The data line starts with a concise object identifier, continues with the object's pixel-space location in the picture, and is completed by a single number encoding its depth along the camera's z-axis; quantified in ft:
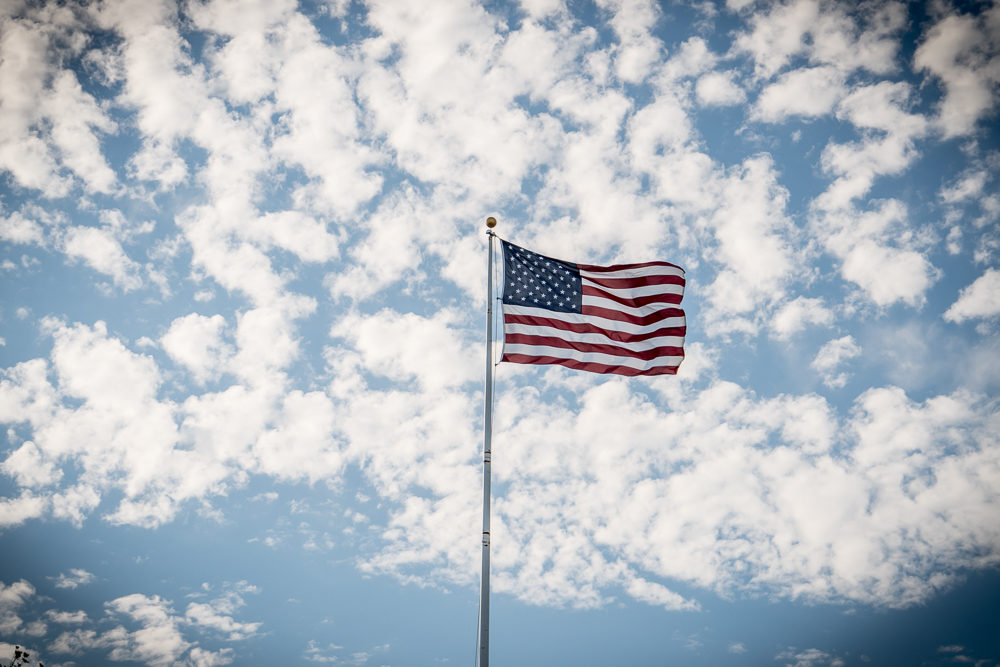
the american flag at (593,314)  58.34
